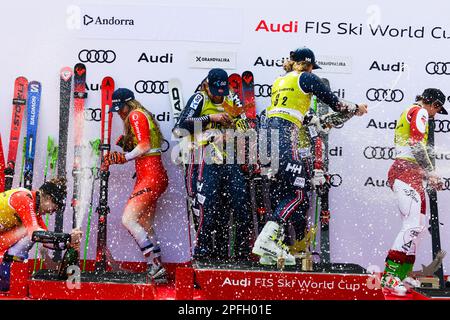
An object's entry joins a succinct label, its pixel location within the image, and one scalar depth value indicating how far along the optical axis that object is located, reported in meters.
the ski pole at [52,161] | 13.80
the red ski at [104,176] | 13.73
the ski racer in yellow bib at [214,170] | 13.37
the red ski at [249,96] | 13.80
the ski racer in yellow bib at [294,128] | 12.61
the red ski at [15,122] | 13.77
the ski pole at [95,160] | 13.85
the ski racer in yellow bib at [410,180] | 13.12
